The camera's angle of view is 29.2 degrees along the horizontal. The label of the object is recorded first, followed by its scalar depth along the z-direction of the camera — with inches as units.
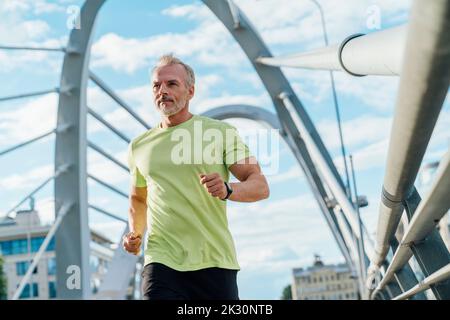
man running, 132.6
